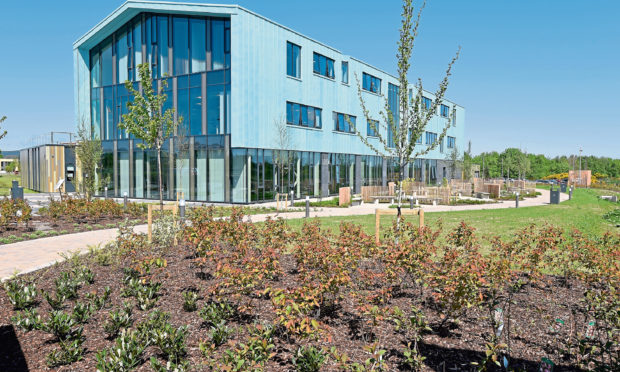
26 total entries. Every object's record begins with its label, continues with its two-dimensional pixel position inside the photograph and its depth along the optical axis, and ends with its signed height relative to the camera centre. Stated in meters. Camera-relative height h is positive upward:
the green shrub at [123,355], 4.40 -2.06
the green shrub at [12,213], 14.49 -1.60
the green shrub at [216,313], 5.62 -1.99
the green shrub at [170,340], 4.80 -2.02
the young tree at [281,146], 27.72 +1.48
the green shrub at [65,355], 4.80 -2.16
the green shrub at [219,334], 5.09 -2.03
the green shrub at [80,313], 5.84 -2.03
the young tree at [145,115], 14.02 +1.79
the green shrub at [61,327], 5.39 -2.07
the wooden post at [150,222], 10.55 -1.36
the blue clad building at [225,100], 26.17 +4.82
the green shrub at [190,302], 6.20 -1.98
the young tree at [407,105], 9.80 +1.56
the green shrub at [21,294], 6.68 -2.06
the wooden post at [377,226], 9.93 -1.38
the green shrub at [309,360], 4.35 -2.03
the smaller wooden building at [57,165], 38.56 +0.27
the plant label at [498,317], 4.68 -1.69
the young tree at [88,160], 22.62 +0.46
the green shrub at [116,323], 5.53 -2.08
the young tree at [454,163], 51.74 +0.74
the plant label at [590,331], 4.40 -1.71
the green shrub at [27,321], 5.79 -2.13
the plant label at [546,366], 3.30 -1.56
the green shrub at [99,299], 6.44 -2.05
